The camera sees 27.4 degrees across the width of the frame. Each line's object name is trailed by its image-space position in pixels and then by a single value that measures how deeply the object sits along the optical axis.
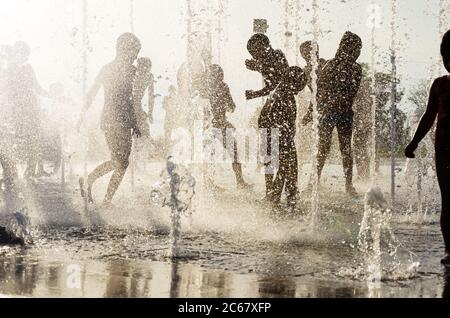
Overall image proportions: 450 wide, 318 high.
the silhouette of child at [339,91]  12.03
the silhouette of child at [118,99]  10.85
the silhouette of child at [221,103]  12.80
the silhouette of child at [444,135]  6.61
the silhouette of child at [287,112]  9.67
